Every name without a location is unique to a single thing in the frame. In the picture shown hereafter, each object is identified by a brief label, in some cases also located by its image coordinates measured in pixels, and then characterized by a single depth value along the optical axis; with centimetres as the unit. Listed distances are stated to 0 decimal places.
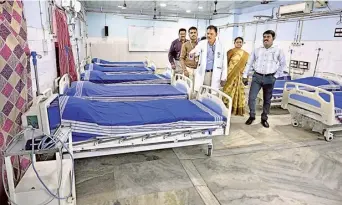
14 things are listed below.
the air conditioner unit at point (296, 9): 520
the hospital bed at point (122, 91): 338
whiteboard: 1024
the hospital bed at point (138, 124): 220
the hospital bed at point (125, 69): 625
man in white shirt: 356
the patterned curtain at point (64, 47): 335
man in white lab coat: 340
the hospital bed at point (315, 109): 319
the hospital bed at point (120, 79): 477
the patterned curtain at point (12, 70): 167
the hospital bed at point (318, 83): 448
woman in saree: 418
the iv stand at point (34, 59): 202
